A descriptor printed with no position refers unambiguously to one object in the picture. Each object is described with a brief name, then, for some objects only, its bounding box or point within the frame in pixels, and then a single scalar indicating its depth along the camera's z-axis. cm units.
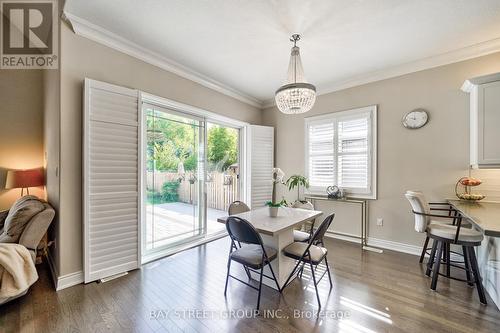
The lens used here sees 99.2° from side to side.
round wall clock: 315
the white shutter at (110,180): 234
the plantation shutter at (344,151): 361
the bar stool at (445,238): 217
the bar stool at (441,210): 274
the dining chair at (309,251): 207
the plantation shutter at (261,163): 450
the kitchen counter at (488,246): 179
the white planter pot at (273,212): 252
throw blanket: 180
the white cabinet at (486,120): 243
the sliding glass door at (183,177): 314
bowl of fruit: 267
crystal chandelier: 227
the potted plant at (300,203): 310
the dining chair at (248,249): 193
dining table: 213
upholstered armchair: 225
